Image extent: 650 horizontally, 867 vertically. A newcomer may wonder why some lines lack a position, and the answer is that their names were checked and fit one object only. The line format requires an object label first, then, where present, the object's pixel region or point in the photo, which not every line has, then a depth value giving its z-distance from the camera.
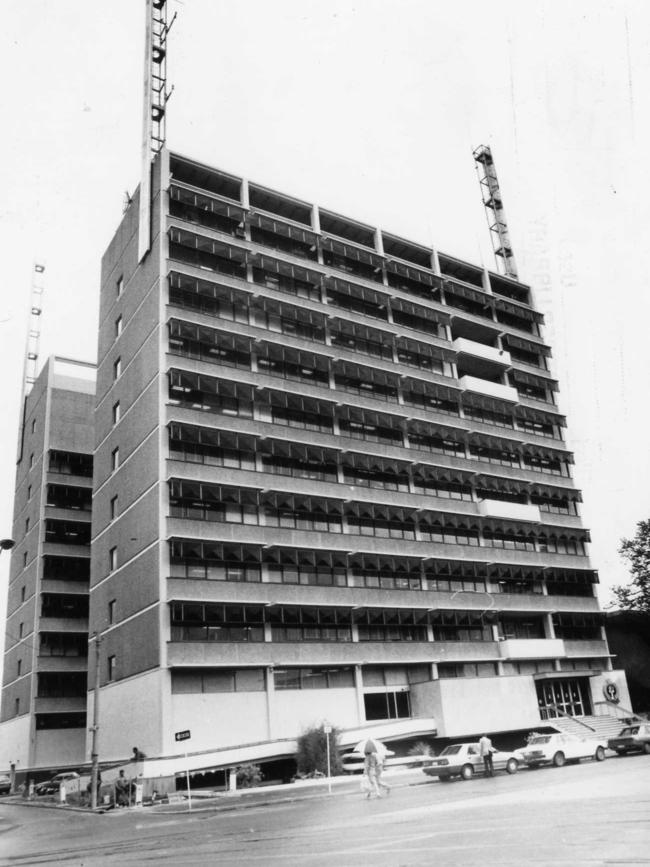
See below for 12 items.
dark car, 35.95
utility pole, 34.47
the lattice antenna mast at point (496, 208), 74.31
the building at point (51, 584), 62.09
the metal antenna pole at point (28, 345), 76.38
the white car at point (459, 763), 30.98
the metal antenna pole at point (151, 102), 52.06
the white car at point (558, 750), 32.62
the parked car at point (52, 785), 48.87
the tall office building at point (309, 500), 44.44
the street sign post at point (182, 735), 31.76
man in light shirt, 30.90
